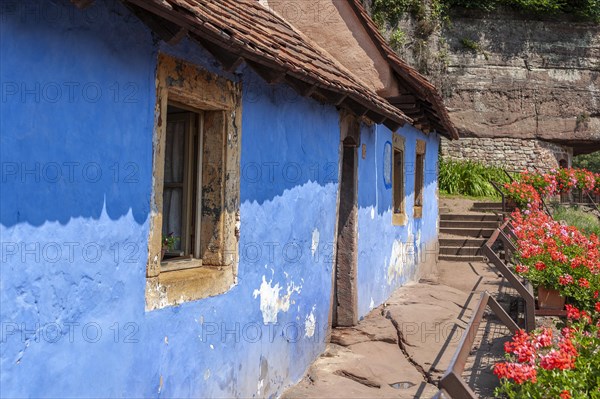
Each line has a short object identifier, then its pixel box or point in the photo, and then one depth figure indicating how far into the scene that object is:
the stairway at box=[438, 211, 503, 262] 13.88
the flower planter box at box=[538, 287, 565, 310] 6.30
